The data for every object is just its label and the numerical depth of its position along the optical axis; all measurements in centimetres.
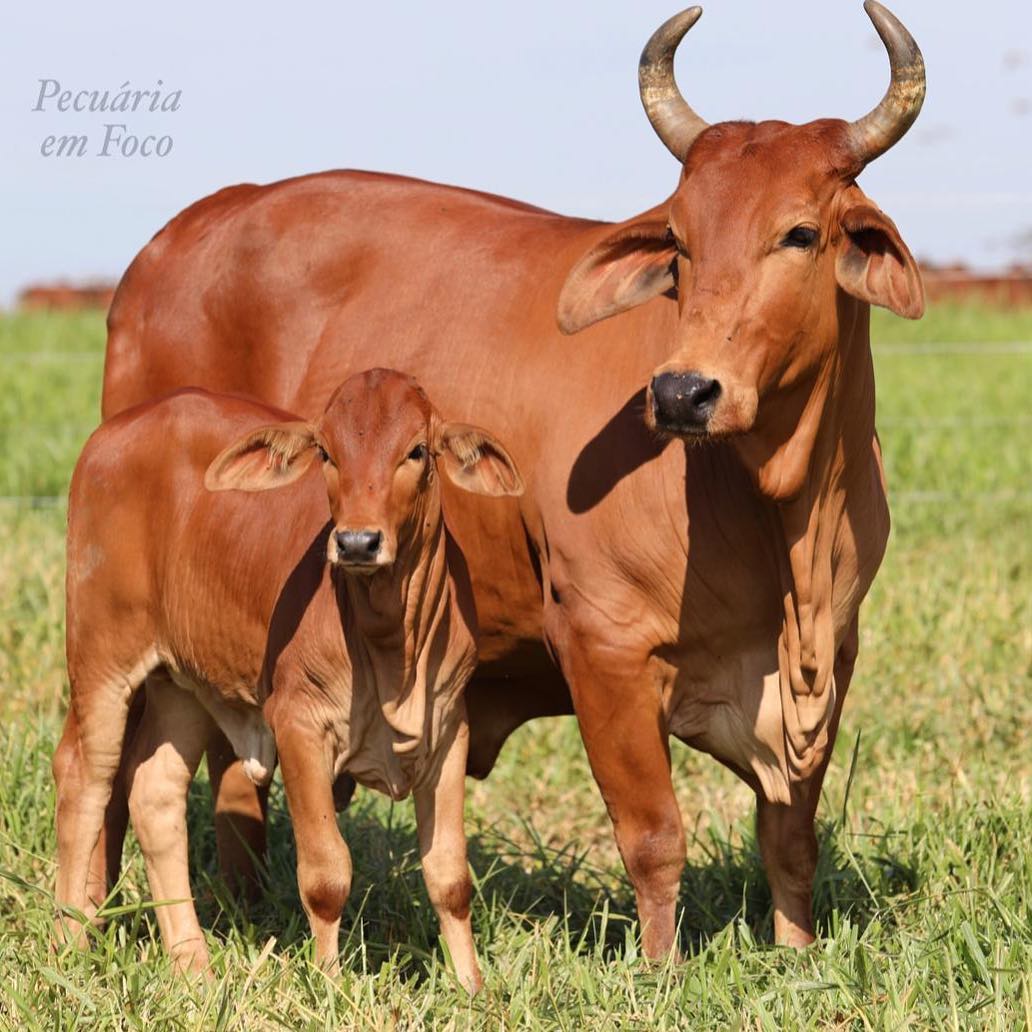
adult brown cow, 876
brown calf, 911
